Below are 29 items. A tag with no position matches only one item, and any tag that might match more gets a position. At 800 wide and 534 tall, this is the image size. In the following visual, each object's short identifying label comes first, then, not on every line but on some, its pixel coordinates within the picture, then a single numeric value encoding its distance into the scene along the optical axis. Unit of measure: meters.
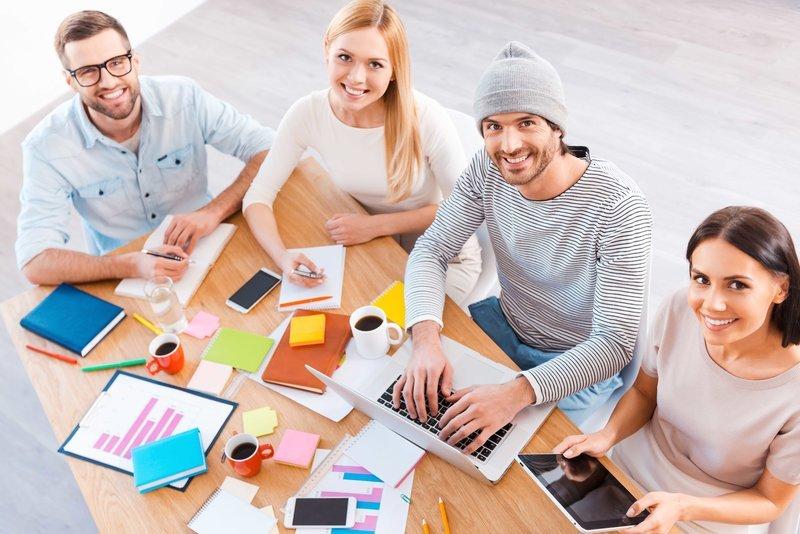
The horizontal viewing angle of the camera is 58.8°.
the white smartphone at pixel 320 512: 1.45
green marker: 1.77
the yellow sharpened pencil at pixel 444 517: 1.40
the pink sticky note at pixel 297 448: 1.54
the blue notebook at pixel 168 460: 1.53
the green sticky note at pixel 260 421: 1.61
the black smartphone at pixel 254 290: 1.88
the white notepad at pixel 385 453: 1.50
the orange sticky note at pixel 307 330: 1.75
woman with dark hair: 1.33
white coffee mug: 1.68
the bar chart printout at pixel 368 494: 1.44
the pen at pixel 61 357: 1.78
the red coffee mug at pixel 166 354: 1.71
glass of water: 1.82
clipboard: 1.61
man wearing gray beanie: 1.58
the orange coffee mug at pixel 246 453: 1.51
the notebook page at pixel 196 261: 1.92
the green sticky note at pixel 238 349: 1.75
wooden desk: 1.44
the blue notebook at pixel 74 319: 1.81
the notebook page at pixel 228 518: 1.46
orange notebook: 1.68
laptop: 1.45
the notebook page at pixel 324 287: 1.86
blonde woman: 1.96
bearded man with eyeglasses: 2.00
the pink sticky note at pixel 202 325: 1.82
